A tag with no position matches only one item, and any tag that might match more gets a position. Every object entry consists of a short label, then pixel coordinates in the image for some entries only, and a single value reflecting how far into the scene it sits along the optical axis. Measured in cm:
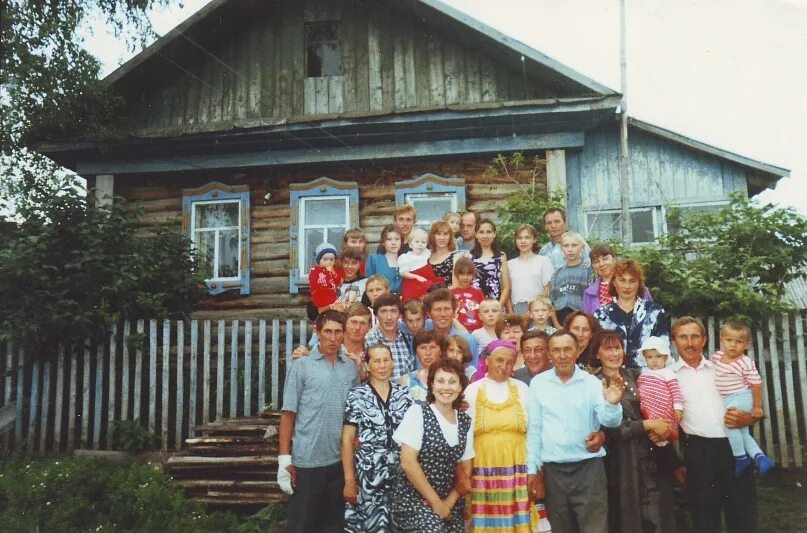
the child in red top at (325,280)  626
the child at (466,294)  552
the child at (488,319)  512
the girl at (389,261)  634
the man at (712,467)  396
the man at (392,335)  462
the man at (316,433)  401
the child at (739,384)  402
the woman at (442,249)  620
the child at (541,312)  508
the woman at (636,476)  378
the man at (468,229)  668
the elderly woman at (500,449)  372
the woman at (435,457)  350
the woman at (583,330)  429
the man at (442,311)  477
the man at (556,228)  628
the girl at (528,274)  617
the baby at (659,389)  397
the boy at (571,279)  580
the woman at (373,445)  374
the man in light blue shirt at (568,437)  367
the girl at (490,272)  619
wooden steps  566
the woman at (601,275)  520
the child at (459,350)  421
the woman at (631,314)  456
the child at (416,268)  604
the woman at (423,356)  419
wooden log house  981
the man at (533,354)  426
